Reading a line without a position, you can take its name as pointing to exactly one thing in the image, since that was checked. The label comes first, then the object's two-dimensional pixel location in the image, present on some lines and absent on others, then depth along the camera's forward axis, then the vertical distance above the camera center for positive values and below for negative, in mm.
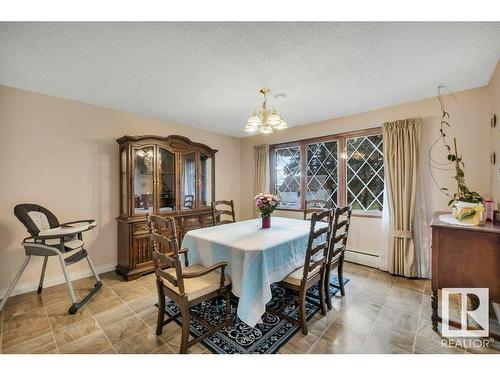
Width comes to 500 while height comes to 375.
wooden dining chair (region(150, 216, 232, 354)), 1440 -759
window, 3297 +275
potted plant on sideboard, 1707 -70
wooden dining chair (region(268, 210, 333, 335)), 1688 -775
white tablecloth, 1623 -569
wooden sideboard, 1579 -549
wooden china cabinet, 2883 -31
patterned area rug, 1598 -1175
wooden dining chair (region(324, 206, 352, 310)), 1962 -706
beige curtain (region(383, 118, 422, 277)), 2777 -24
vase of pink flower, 2369 -200
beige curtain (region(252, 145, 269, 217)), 4371 +382
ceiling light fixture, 2182 +657
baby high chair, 2086 -528
